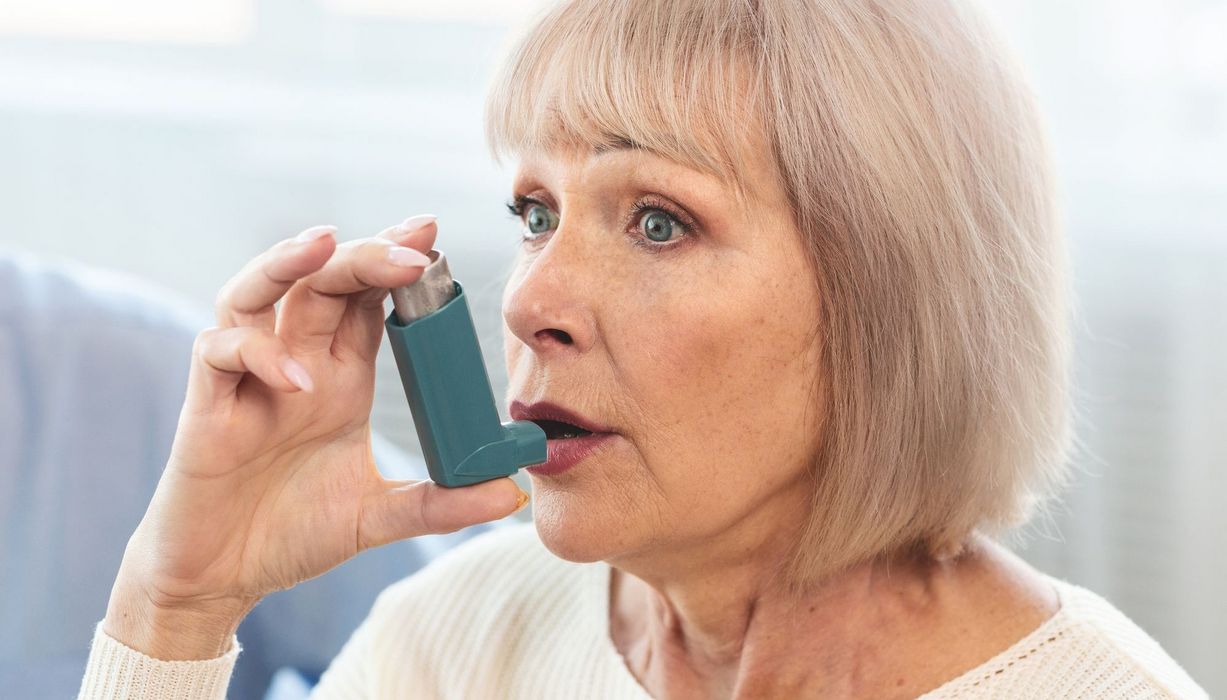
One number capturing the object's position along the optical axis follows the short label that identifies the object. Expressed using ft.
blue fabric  5.34
